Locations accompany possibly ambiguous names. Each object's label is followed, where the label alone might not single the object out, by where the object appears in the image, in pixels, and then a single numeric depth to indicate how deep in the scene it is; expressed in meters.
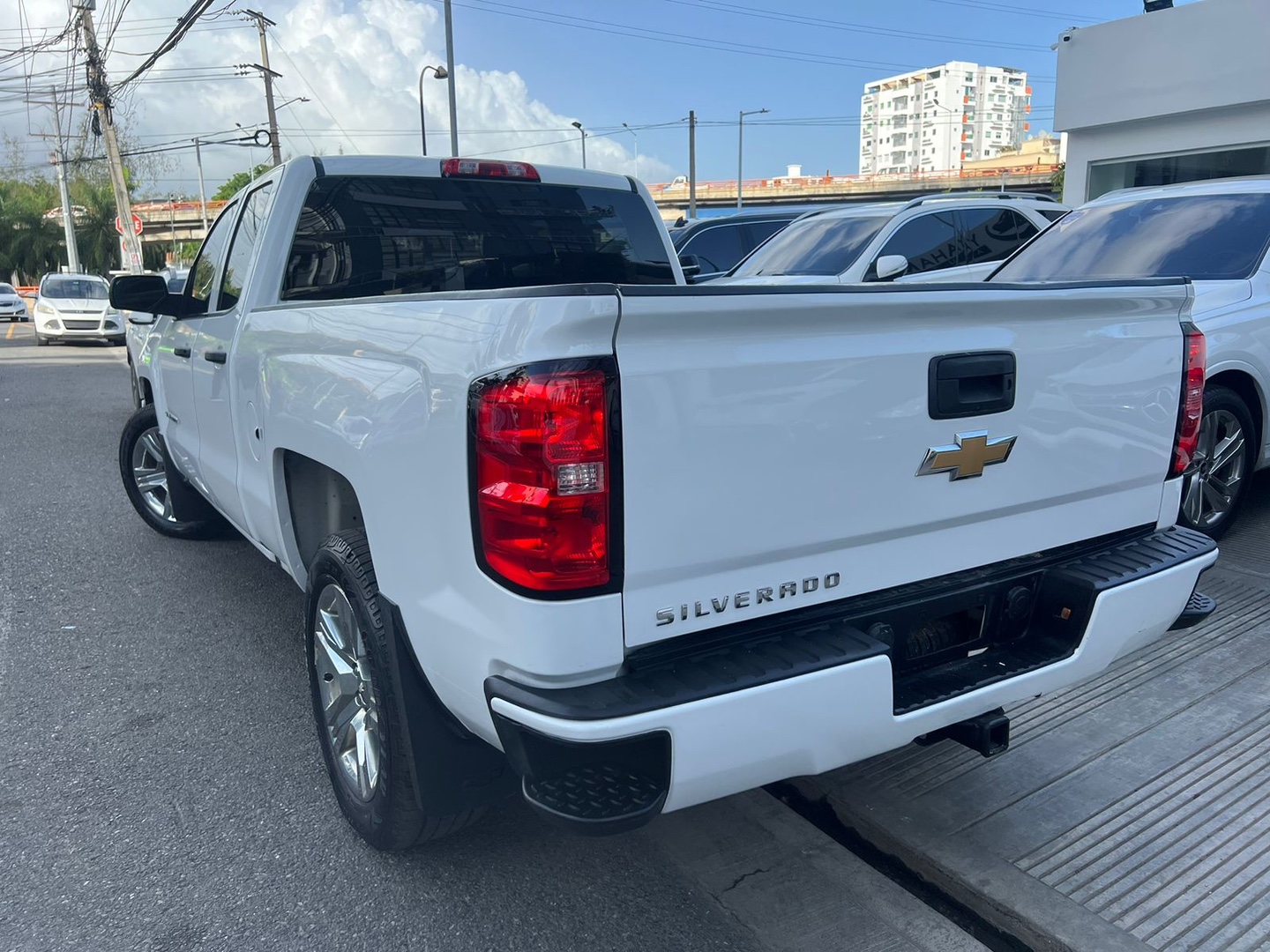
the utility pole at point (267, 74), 37.31
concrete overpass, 70.31
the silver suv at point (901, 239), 8.15
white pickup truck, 1.94
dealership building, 13.74
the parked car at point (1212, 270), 4.87
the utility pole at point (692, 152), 44.97
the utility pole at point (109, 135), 25.36
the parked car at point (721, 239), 11.62
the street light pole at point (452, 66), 23.39
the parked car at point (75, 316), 20.69
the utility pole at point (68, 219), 40.94
